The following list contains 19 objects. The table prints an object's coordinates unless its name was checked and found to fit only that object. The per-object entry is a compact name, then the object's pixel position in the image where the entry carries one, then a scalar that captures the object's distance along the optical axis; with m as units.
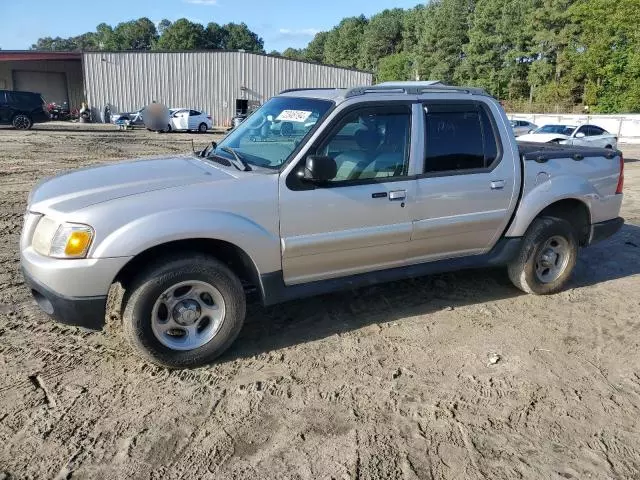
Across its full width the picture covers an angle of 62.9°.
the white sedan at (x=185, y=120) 32.69
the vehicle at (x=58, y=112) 41.09
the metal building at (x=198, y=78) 40.16
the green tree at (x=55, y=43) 170.38
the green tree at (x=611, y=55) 45.25
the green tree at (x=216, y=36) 118.81
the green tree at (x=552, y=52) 52.38
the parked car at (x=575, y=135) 21.11
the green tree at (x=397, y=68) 81.31
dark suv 24.69
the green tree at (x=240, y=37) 128.50
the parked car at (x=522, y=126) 28.13
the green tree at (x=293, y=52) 149.75
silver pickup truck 3.34
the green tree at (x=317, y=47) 141.38
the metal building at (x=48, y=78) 45.06
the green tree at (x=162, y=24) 136.55
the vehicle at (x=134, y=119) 33.69
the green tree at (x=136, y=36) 130.50
